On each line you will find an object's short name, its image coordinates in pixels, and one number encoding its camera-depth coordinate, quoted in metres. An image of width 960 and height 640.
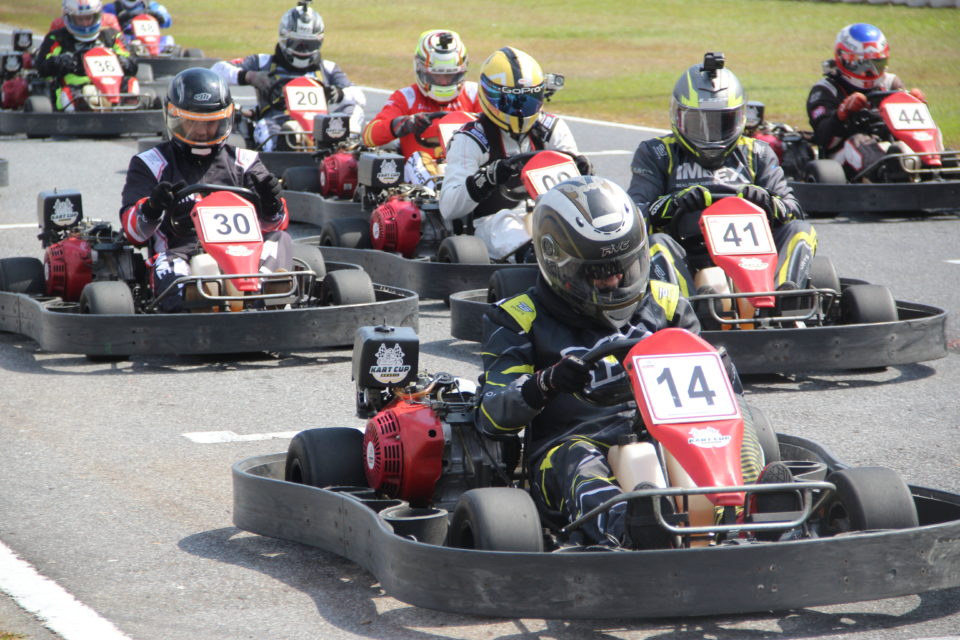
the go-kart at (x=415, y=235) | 16.12
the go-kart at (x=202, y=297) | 13.87
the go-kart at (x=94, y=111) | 33.25
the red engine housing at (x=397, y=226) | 18.12
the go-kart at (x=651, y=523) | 7.17
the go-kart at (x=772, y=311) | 12.95
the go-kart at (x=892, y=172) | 22.41
